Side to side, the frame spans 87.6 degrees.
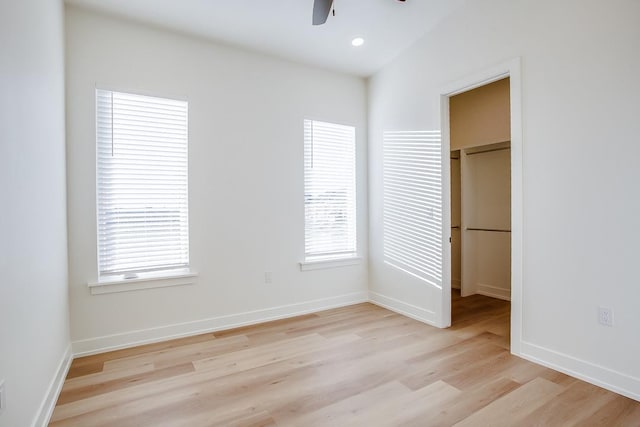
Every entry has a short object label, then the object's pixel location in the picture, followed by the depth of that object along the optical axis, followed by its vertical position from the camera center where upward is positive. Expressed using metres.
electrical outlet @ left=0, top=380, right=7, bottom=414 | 1.39 -0.78
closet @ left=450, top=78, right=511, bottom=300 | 4.47 +0.26
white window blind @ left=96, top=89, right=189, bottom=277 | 2.95 +0.27
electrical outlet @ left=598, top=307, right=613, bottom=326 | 2.28 -0.75
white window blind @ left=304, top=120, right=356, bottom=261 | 4.04 +0.26
